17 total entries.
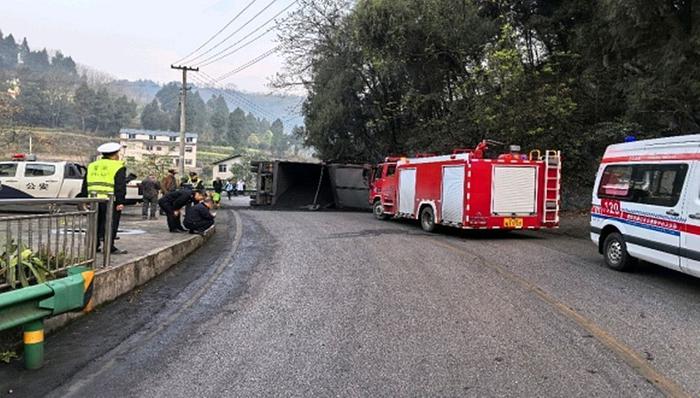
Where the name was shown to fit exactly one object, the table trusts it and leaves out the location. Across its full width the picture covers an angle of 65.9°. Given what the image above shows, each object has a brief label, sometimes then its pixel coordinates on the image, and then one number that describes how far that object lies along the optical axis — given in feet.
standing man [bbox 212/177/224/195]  101.81
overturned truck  82.23
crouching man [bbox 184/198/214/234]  37.65
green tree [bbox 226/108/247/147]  408.55
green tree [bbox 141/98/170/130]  368.27
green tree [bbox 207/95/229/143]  417.28
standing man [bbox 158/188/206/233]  37.32
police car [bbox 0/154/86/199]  56.24
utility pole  109.91
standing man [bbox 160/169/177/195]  56.65
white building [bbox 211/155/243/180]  290.29
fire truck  44.45
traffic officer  25.53
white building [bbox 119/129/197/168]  304.09
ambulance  25.02
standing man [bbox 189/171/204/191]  63.64
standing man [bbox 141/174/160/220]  51.24
